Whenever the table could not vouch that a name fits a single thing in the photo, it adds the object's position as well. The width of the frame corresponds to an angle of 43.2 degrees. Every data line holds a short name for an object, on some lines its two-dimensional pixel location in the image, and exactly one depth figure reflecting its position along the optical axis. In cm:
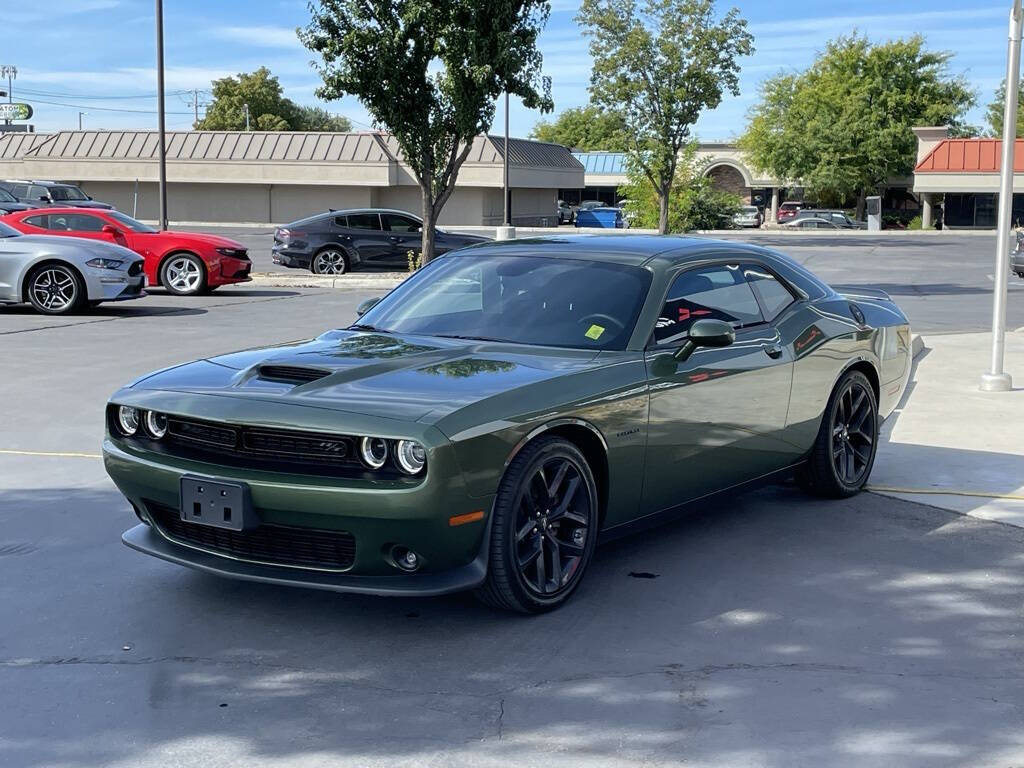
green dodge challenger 470
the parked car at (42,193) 3550
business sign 11238
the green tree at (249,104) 9856
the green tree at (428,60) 2336
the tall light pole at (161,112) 2827
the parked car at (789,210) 6983
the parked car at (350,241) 2788
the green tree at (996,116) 8056
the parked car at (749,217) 6531
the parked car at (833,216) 6431
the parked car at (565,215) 7261
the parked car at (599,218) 6694
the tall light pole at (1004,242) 1102
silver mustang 1733
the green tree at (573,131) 11850
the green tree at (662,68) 4194
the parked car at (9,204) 3103
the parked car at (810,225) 6388
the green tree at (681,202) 5341
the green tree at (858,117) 7306
